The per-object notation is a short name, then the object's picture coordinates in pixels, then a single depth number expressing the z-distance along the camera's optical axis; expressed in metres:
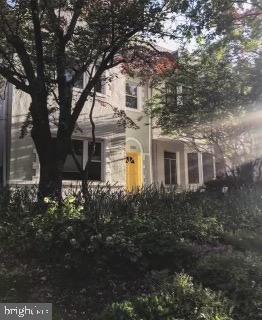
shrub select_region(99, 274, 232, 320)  2.38
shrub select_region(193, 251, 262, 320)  2.69
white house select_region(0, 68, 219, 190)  8.52
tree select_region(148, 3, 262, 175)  7.97
